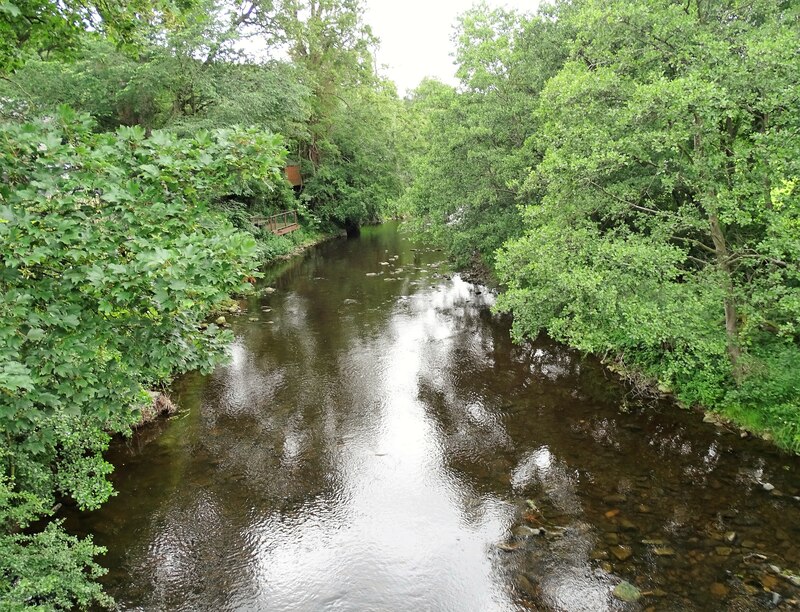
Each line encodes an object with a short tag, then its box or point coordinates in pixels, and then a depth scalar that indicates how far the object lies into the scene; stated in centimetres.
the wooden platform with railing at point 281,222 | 3547
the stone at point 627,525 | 883
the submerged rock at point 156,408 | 1255
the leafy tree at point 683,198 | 919
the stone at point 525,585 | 775
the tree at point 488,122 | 1764
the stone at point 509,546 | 862
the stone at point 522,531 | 890
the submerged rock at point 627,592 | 744
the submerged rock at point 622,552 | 821
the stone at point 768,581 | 742
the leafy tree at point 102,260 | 438
